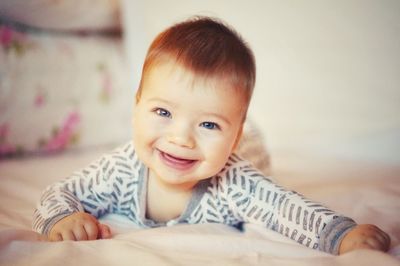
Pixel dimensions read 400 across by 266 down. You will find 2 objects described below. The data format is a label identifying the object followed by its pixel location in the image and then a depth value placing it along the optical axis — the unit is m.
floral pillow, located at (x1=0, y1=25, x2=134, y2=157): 1.16
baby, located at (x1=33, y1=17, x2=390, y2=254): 0.64
